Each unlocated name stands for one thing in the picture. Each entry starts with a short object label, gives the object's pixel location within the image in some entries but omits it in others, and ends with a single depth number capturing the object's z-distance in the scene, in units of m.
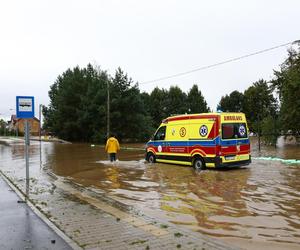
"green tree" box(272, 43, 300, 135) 19.97
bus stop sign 8.78
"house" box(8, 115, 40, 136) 94.72
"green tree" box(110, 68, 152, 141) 34.37
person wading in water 14.64
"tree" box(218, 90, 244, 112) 61.53
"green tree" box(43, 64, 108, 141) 35.99
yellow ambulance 11.32
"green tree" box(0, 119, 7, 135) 88.53
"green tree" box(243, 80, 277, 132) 51.37
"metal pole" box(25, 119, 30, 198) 9.24
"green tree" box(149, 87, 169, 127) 57.88
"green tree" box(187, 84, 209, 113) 59.88
